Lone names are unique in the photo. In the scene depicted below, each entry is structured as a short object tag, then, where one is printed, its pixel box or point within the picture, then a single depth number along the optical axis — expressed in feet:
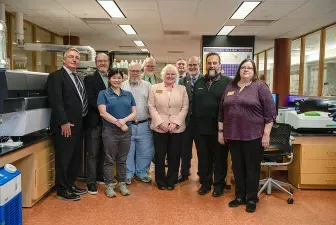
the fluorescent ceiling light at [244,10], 18.04
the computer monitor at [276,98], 15.30
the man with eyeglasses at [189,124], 12.14
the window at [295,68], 29.94
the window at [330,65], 24.44
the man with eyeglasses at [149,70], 13.64
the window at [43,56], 25.65
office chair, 11.00
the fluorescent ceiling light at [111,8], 17.76
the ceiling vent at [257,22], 22.45
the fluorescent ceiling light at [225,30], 24.61
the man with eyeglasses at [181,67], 13.66
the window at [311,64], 26.48
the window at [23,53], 21.42
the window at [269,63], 37.50
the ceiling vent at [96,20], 22.11
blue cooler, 7.29
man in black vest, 11.00
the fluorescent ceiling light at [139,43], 32.92
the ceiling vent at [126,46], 35.42
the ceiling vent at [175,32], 26.19
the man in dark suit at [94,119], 11.32
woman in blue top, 10.79
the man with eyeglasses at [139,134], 12.25
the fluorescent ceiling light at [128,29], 24.58
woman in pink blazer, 11.35
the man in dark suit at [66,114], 10.17
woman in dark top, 9.73
